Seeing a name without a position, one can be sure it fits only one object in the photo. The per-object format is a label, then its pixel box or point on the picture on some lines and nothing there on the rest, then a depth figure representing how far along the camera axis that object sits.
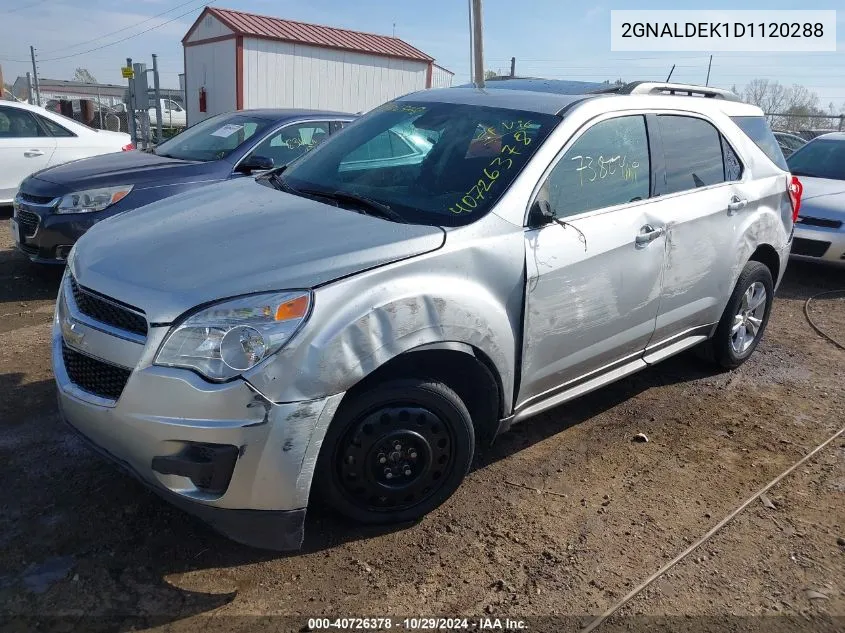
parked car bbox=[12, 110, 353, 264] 5.86
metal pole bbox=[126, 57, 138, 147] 14.95
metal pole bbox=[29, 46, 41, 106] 21.23
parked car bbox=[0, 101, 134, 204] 8.84
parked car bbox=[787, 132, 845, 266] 7.77
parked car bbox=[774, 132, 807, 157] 16.30
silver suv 2.52
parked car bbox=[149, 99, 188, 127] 29.46
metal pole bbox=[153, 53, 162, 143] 14.10
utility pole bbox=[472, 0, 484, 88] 12.09
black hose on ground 6.01
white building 16.72
